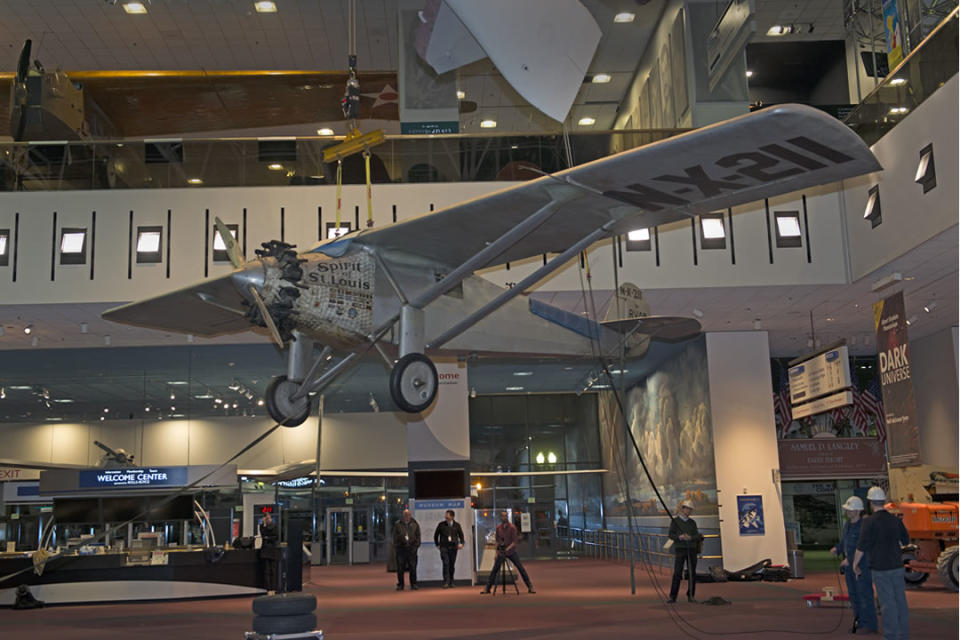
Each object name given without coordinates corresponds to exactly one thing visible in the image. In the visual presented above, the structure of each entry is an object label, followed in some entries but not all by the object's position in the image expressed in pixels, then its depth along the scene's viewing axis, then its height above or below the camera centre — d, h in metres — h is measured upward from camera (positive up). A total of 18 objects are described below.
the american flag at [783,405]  22.56 +1.51
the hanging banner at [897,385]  12.50 +1.10
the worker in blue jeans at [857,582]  9.10 -1.22
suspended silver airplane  6.72 +2.05
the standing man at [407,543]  15.75 -1.20
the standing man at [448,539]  15.72 -1.13
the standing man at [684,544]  12.16 -1.05
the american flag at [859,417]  22.36 +1.13
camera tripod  14.68 -1.73
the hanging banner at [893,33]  12.78 +6.14
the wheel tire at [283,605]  6.73 -0.94
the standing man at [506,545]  14.35 -1.16
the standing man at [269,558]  15.25 -1.33
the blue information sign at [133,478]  15.57 +0.11
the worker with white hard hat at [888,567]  7.90 -0.93
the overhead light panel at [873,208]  13.30 +3.82
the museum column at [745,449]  16.88 +0.32
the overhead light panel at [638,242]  14.73 +3.73
